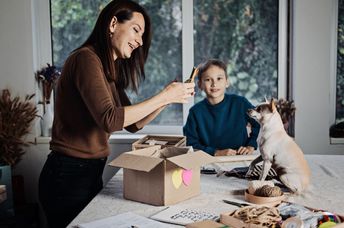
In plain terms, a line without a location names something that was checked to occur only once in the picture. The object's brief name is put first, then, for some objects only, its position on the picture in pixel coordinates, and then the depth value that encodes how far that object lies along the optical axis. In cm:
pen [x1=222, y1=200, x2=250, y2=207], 131
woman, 147
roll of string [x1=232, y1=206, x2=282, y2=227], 109
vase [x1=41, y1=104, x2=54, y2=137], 289
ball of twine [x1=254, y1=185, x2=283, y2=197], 132
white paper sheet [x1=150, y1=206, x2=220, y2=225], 119
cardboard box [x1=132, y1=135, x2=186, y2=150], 180
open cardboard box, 132
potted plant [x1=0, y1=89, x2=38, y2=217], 267
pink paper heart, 139
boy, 216
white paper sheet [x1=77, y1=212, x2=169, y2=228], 115
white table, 129
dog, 142
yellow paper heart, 136
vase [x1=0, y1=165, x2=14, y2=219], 250
